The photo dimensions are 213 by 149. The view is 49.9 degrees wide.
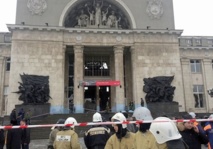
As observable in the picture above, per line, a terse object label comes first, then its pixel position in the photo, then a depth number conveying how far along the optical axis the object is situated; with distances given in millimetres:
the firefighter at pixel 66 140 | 4812
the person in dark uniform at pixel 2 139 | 8412
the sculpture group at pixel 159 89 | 24508
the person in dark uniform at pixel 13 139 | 8203
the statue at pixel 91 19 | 27552
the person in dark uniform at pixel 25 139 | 9740
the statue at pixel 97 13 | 27328
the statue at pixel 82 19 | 27438
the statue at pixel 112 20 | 27531
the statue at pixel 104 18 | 27672
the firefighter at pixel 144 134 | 3291
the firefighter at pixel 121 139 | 3691
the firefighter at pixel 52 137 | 6247
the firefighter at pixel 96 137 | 4711
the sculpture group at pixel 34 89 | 22531
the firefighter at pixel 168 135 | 2821
